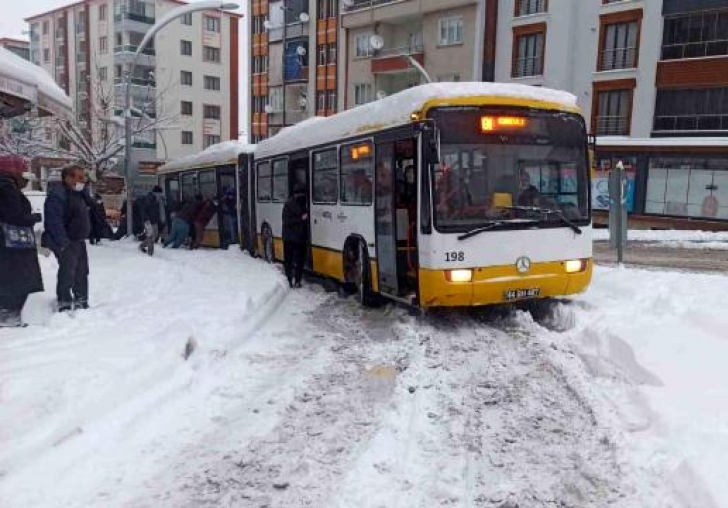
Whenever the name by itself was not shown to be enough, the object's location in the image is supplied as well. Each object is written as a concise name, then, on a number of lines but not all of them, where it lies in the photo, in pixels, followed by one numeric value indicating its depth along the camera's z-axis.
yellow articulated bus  7.93
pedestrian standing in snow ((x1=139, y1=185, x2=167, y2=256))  17.96
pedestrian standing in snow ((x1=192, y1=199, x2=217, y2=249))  18.59
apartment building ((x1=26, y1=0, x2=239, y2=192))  62.09
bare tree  34.53
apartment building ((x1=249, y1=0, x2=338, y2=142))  49.62
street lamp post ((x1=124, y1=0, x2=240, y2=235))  18.44
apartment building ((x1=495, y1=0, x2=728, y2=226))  29.44
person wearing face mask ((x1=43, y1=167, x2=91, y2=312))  8.18
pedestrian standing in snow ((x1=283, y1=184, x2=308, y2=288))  11.67
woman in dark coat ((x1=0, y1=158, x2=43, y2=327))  7.44
